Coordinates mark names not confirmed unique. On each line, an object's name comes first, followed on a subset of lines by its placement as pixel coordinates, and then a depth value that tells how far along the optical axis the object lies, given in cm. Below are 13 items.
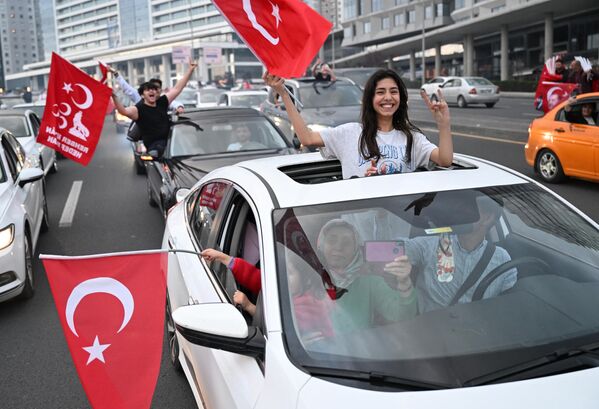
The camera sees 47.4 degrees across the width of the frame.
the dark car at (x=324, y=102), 1420
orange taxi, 1013
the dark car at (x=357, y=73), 2229
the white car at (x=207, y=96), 2544
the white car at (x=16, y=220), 574
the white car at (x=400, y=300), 224
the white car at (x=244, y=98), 2146
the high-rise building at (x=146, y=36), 15825
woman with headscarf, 257
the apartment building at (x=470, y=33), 5469
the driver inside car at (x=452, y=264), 270
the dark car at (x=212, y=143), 830
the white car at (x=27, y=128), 1230
